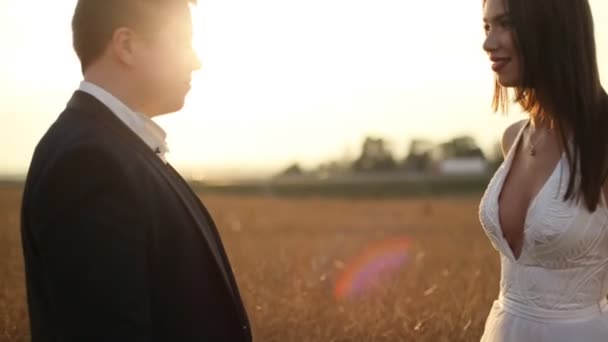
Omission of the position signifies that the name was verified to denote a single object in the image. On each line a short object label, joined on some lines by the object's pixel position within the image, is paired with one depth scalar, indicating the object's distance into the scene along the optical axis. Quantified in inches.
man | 82.7
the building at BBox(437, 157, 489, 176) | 3865.7
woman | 115.8
